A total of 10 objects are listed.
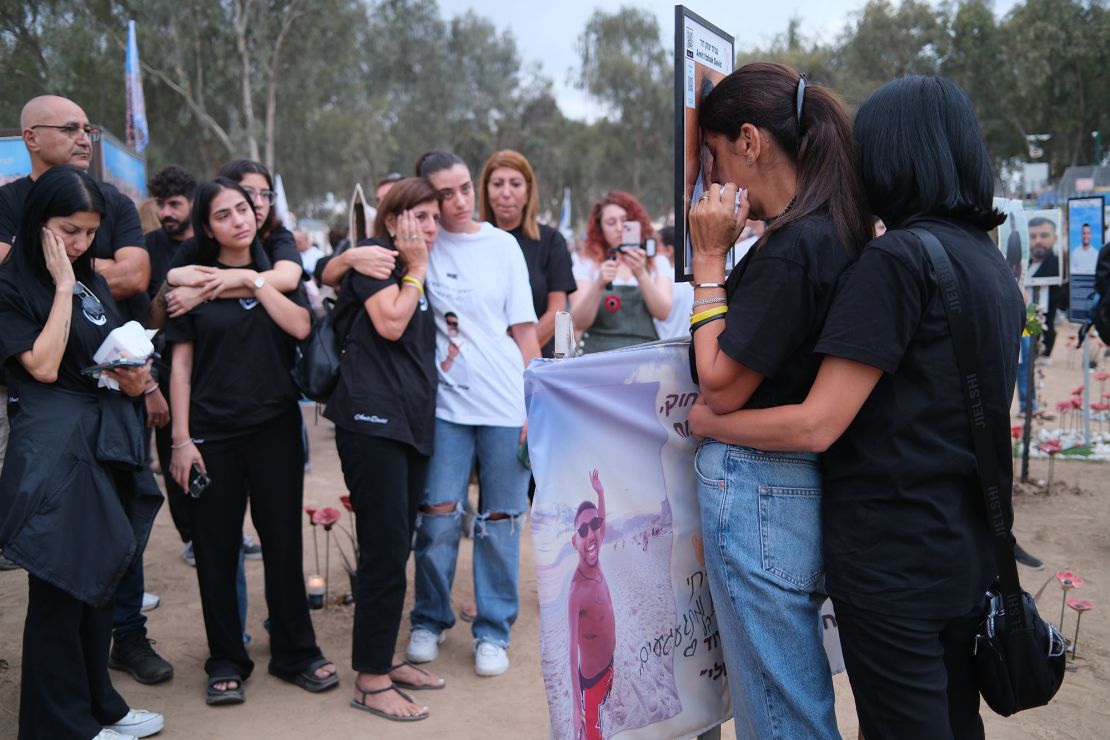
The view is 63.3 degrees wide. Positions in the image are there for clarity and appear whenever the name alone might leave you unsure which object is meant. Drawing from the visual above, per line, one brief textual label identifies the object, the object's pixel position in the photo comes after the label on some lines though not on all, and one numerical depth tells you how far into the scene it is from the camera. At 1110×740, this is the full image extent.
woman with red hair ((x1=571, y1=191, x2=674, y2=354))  5.02
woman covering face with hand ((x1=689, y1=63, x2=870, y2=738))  1.99
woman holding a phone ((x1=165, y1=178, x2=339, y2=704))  3.70
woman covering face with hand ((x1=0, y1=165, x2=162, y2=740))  3.01
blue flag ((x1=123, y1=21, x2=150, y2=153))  10.05
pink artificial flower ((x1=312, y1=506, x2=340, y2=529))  4.73
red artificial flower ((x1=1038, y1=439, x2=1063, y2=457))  6.44
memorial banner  2.38
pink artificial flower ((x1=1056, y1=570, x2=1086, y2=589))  4.04
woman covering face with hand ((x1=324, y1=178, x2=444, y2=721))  3.68
